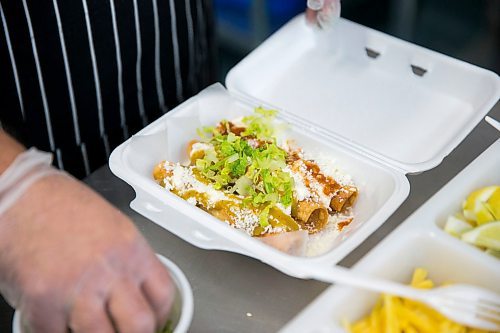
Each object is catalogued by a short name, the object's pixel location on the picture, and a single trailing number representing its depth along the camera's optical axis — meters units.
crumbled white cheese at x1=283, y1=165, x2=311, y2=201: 0.96
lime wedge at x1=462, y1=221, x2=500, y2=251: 0.87
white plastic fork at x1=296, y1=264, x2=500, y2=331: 0.79
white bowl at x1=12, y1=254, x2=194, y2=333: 0.80
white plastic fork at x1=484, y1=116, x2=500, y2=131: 0.97
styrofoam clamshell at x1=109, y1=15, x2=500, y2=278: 0.93
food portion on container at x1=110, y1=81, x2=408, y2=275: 0.90
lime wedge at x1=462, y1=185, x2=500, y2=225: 0.88
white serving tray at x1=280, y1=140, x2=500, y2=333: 0.82
